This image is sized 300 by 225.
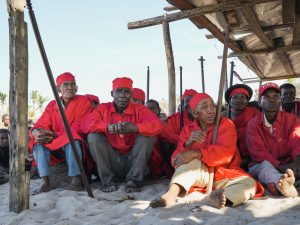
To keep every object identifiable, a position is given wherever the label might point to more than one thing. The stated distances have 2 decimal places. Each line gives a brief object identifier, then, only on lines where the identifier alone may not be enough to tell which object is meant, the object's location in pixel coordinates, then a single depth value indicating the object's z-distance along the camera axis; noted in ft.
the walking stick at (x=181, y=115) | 16.83
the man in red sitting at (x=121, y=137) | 14.40
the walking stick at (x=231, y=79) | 18.09
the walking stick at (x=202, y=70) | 20.34
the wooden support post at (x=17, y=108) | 11.64
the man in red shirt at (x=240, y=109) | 16.19
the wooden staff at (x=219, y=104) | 12.41
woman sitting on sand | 11.15
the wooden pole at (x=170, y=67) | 22.66
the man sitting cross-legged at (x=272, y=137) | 13.25
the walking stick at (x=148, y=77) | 26.09
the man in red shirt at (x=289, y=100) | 18.93
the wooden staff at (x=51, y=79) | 11.77
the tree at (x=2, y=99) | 126.82
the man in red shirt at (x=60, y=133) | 14.60
